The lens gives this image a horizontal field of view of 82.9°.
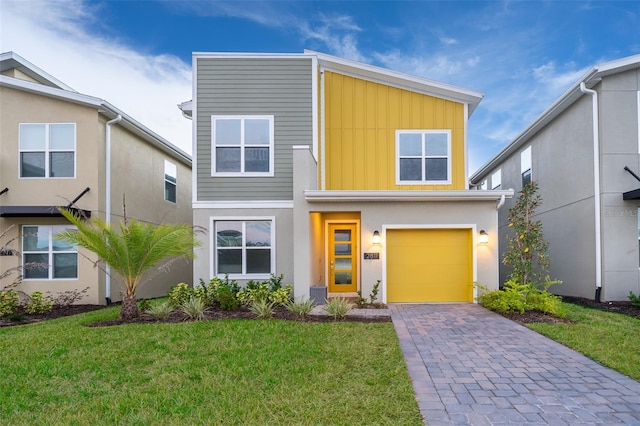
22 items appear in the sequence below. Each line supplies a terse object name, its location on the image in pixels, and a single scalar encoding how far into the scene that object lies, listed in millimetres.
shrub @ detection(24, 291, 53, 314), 9508
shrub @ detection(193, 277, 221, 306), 9297
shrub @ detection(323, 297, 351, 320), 7871
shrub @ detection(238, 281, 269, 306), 9039
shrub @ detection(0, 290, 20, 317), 9070
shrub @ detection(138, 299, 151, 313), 8734
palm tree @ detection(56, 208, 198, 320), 7883
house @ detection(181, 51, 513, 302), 9711
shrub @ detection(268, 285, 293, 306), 9047
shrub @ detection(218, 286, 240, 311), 8891
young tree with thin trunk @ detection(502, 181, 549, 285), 8758
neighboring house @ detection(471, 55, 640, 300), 9648
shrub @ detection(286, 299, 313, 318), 8055
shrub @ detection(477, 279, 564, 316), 8073
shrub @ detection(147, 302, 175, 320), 7986
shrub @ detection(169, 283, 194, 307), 9234
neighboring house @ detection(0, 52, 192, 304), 10664
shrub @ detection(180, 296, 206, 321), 8031
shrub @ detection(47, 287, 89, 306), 10305
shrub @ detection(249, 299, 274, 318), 8055
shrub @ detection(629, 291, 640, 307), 8871
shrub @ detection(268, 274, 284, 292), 9734
